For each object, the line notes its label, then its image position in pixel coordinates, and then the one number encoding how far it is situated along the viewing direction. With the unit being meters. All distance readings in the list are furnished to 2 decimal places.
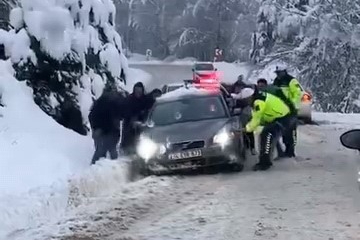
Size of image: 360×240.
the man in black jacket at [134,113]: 15.35
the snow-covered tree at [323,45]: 35.22
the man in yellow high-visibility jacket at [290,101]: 15.43
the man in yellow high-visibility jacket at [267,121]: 14.49
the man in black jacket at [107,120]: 14.52
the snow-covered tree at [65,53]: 17.98
